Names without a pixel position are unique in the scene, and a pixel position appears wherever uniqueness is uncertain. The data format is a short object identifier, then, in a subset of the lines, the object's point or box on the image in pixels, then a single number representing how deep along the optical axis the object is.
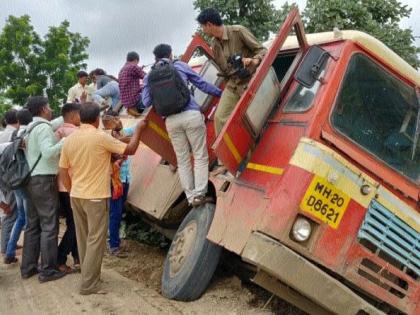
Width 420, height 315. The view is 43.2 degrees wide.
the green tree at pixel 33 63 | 24.41
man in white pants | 4.83
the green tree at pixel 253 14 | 11.45
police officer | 4.82
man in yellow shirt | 4.85
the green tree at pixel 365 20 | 9.77
